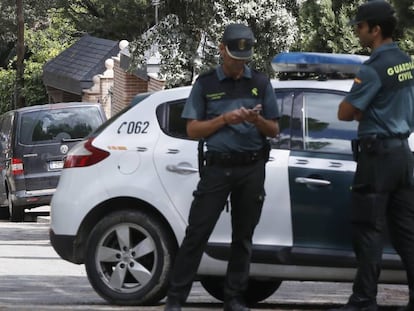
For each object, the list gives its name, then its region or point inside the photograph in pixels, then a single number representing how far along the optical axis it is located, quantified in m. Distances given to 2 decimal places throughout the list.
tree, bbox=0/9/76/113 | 46.28
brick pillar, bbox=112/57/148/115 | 30.31
